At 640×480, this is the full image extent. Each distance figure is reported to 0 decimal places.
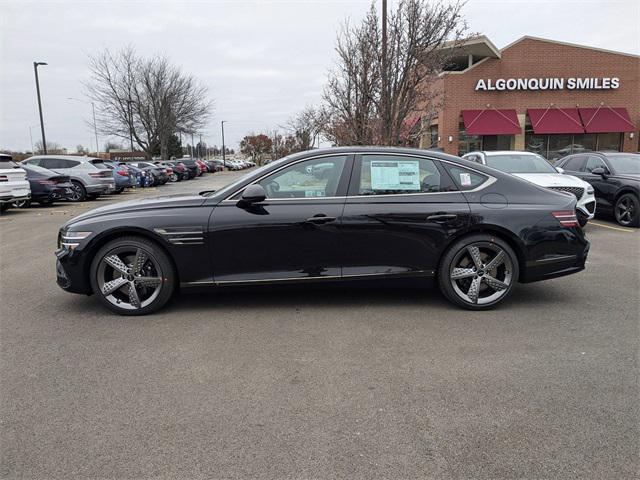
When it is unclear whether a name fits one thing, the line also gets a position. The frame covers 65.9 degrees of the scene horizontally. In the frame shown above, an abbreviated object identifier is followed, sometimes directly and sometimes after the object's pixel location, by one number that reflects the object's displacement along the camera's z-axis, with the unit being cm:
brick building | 2706
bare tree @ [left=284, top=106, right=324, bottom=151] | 3206
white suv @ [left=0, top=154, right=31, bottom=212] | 1344
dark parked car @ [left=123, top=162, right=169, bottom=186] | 2841
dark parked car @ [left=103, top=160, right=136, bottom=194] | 2188
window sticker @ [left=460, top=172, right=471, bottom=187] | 491
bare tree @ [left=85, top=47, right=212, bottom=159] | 4544
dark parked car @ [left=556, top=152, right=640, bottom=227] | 1007
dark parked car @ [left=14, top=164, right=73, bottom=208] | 1606
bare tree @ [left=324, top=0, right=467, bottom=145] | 1365
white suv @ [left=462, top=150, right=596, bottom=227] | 891
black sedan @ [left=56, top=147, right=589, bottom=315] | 468
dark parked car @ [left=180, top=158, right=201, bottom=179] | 3967
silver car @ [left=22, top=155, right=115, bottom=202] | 1839
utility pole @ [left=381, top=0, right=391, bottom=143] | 1367
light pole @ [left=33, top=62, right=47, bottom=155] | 2766
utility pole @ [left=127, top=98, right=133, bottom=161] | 4501
